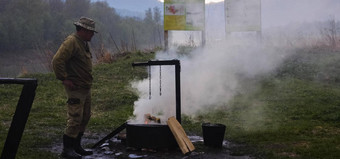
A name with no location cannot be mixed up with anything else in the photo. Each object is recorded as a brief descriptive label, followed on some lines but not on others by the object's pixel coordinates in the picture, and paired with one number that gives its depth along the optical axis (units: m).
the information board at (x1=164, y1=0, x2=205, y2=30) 14.62
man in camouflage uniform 5.83
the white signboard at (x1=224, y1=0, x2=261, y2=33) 14.70
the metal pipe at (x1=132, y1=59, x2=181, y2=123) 6.61
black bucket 6.73
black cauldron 6.44
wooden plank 6.16
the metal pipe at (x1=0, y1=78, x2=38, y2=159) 4.00
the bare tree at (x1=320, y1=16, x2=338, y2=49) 16.96
